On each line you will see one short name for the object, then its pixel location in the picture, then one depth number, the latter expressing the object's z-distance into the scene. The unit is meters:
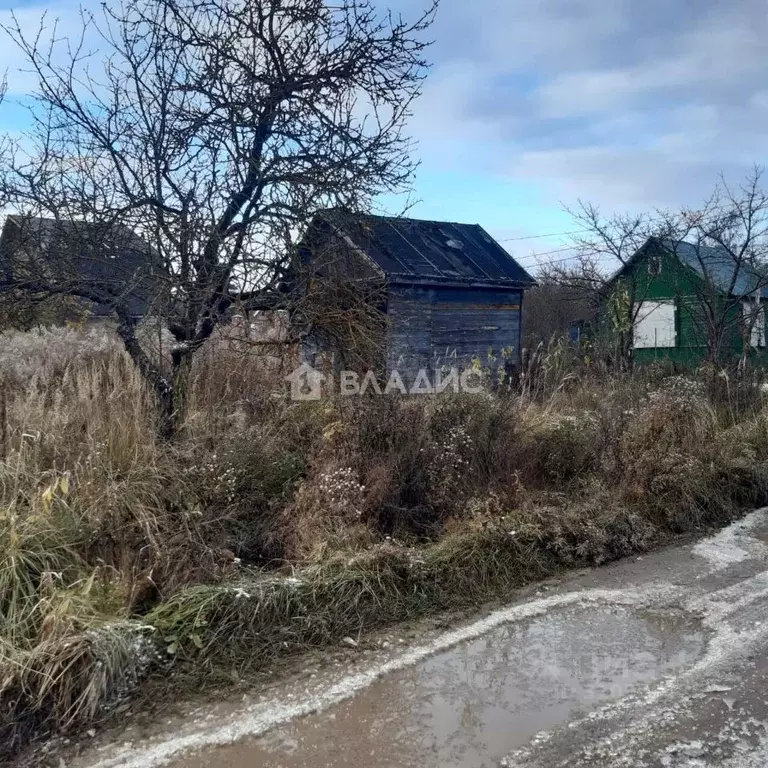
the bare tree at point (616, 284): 12.84
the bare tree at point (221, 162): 4.96
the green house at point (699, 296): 11.09
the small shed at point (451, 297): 10.99
